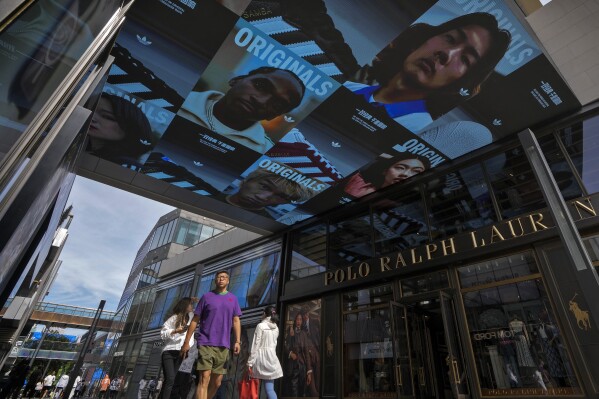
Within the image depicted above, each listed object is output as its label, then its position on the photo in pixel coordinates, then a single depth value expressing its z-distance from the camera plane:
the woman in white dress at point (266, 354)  5.05
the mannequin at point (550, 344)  5.70
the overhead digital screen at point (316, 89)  5.70
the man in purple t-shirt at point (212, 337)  3.76
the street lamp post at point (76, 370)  15.84
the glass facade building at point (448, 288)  6.18
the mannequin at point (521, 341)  6.06
